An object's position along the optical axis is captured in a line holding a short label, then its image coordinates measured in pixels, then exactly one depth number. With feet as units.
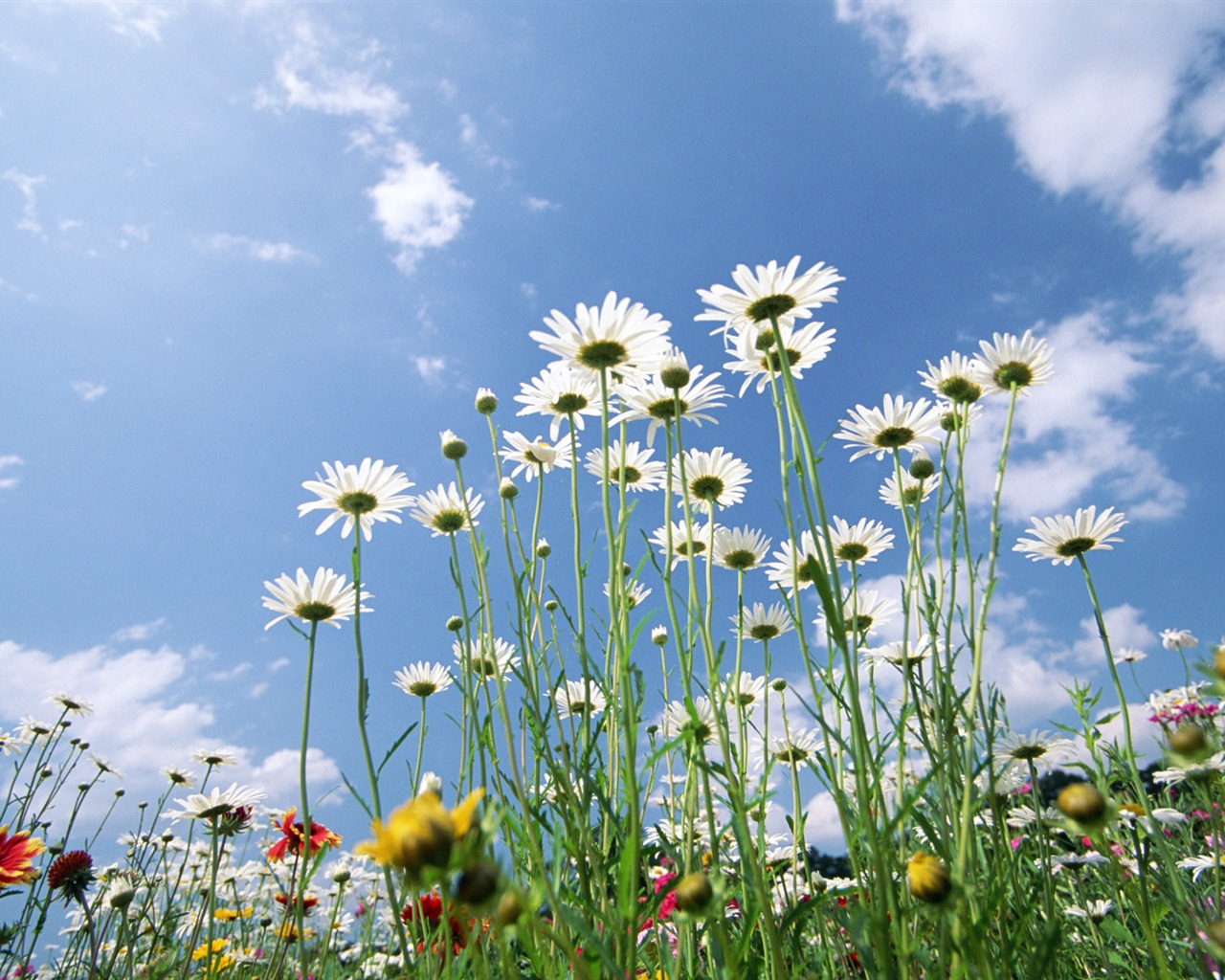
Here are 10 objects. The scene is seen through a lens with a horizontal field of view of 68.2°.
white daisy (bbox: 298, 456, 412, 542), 1.61
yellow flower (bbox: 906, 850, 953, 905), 0.84
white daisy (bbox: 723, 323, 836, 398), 1.46
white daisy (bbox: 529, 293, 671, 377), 1.35
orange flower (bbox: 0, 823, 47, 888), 1.85
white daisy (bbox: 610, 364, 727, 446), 1.52
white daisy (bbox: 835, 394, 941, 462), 1.70
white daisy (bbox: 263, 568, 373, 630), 1.55
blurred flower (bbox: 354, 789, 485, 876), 0.57
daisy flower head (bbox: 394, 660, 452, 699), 2.17
